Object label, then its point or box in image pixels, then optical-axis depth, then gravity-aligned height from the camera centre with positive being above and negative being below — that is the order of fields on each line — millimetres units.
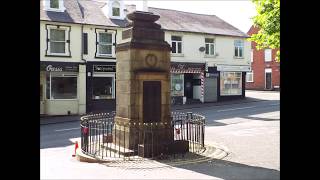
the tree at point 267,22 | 15148 +2871
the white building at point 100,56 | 26234 +2635
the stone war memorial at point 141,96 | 11570 -266
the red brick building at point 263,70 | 49375 +2475
